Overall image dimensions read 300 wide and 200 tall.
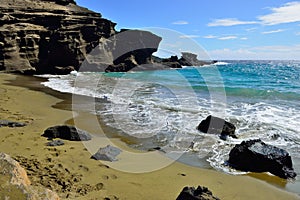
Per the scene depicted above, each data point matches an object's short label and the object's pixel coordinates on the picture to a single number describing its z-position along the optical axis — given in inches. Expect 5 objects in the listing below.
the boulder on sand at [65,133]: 319.6
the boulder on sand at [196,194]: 168.7
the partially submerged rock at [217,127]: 389.4
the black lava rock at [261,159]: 264.1
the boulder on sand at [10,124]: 346.6
